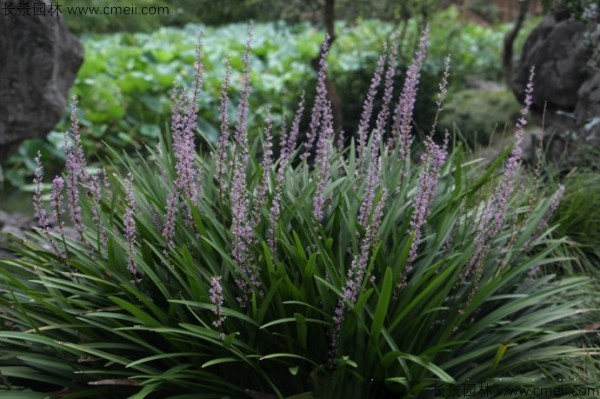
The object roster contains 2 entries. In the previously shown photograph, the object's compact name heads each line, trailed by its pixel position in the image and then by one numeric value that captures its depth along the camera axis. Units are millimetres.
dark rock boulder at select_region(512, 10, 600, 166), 5417
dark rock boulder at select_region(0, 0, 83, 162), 5422
